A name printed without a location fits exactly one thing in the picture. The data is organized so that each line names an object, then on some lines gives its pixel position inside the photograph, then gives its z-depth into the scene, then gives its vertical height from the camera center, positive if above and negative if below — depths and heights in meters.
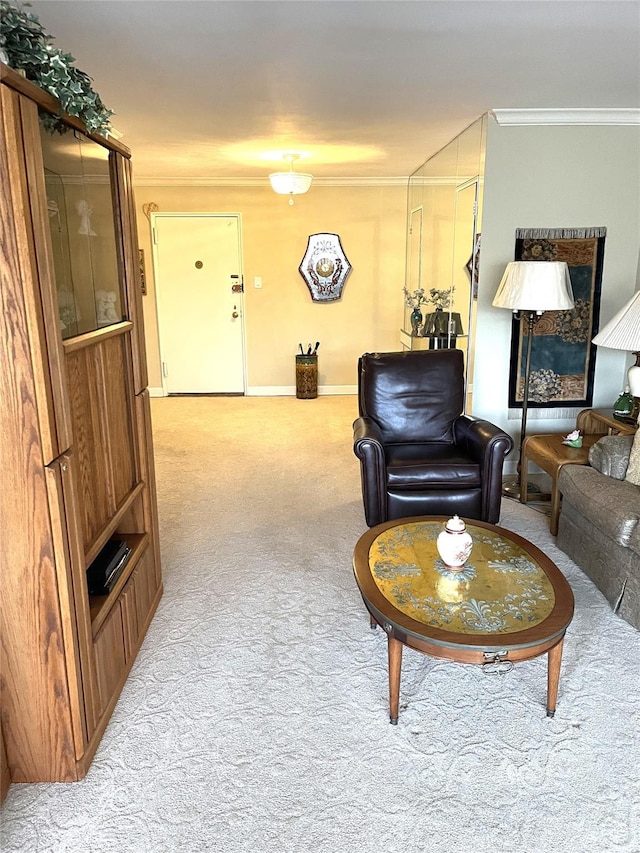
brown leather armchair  3.18 -0.93
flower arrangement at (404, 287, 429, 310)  5.93 -0.27
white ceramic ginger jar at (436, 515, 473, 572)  2.16 -0.92
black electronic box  2.11 -1.01
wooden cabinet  1.51 -0.49
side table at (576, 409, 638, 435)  3.52 -0.88
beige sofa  2.54 -1.08
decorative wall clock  6.73 +0.04
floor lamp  3.54 -0.10
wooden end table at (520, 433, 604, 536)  3.32 -0.99
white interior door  6.73 -0.32
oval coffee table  1.81 -1.03
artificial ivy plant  1.48 +0.51
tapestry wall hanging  4.10 -0.41
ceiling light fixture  4.98 +0.70
